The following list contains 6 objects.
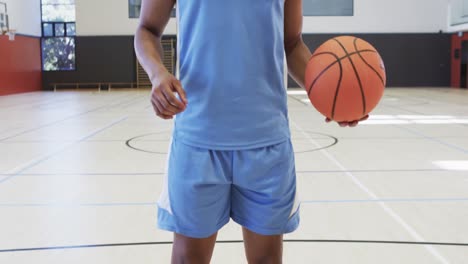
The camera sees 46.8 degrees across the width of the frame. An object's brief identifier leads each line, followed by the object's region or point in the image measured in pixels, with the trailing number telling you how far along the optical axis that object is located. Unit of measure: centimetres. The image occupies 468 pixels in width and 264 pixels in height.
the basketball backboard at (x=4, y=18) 1564
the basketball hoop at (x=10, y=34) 1570
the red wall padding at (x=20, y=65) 1620
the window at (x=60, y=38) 1964
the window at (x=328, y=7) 1938
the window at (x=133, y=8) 1952
